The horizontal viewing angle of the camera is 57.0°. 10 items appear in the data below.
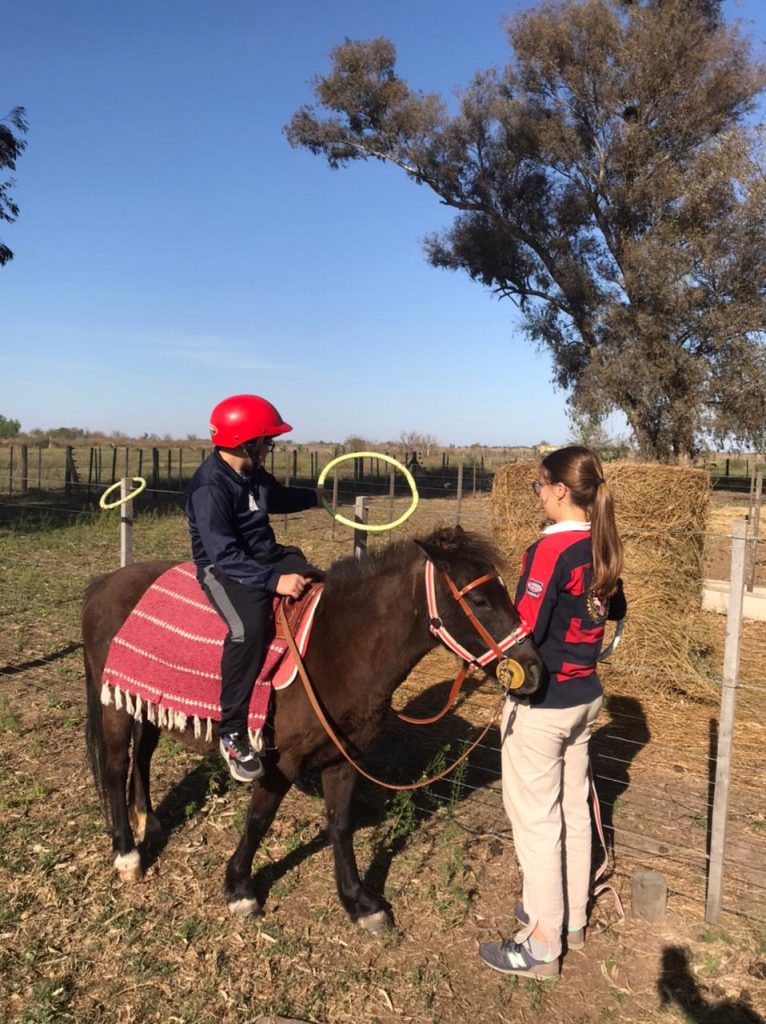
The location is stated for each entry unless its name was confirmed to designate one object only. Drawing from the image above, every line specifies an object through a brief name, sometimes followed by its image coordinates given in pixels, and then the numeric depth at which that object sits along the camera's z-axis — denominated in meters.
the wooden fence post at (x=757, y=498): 9.60
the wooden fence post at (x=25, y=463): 19.95
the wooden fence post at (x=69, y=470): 21.36
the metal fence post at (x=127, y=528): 5.22
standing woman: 2.69
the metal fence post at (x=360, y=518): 4.45
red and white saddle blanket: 3.14
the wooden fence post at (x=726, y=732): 2.95
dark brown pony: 2.84
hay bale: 6.74
